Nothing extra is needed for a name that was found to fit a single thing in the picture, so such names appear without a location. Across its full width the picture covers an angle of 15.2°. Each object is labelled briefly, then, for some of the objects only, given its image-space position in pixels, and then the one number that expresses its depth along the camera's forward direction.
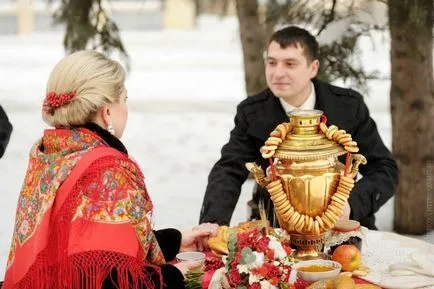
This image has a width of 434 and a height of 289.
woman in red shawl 4.33
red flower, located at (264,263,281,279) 4.16
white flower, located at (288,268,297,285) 4.24
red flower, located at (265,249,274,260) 4.18
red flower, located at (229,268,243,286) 4.18
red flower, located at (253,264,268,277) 4.16
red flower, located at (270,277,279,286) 4.16
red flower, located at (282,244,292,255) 4.22
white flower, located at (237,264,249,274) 4.17
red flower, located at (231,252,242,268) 4.19
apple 4.57
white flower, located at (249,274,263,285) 4.15
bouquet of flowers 4.16
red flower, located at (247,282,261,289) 4.15
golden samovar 4.39
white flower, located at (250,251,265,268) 4.17
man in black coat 5.30
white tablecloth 4.49
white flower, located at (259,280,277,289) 4.15
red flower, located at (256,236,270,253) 4.19
